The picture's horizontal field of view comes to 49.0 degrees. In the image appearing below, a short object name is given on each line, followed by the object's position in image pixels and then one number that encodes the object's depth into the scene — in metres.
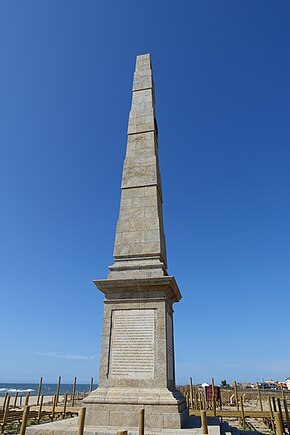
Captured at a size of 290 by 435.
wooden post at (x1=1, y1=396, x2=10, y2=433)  14.20
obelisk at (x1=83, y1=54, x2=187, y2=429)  7.52
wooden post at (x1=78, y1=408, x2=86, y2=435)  5.75
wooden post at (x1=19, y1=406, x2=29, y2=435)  6.00
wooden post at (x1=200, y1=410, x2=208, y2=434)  5.51
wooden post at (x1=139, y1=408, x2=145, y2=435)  5.23
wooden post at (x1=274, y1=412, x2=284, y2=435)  5.00
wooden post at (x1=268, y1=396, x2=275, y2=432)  14.64
